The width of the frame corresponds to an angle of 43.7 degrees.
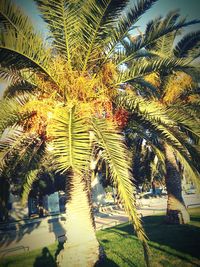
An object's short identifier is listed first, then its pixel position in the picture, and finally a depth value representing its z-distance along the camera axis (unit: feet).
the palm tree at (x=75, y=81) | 16.02
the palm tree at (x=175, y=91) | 35.35
